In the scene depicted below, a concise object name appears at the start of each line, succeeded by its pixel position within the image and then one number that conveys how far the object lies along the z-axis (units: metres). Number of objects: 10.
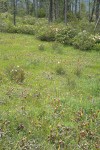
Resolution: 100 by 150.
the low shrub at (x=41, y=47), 16.63
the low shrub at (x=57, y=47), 16.42
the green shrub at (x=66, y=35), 19.11
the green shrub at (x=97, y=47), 17.68
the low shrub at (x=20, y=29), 24.02
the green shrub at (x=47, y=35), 20.21
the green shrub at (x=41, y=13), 53.17
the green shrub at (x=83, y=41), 17.48
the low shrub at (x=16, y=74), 9.93
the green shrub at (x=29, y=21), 33.19
